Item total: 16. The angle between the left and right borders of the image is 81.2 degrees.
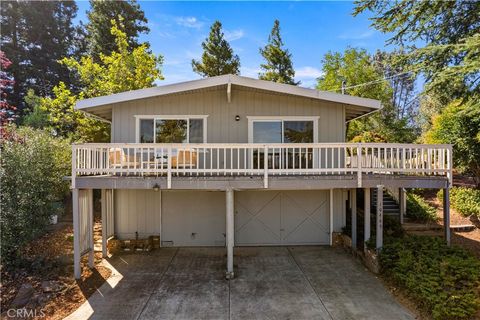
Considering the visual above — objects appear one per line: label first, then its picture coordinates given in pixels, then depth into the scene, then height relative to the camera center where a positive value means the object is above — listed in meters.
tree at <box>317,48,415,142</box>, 21.23 +5.93
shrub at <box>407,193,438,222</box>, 10.65 -2.08
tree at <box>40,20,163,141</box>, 15.73 +4.78
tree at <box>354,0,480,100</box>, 8.51 +4.38
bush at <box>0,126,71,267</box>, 7.42 -0.92
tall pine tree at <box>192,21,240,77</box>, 25.33 +9.49
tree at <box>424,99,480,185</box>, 11.69 +0.88
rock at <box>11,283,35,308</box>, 5.84 -2.97
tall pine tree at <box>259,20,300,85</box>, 26.70 +9.14
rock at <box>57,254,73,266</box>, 7.81 -2.88
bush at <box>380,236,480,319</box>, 5.09 -2.45
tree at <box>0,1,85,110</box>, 25.58 +11.35
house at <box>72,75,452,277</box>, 7.11 -0.34
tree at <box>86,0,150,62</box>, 22.78 +11.44
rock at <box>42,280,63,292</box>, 6.33 -2.92
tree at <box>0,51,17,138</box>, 9.03 +1.90
